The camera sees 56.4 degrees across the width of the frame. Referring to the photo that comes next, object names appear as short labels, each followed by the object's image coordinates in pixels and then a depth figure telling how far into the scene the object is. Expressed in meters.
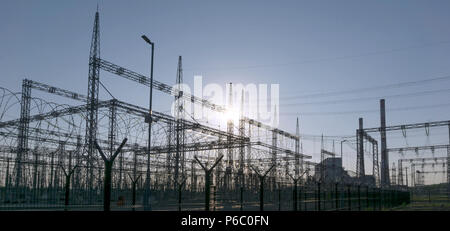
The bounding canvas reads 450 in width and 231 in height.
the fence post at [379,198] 29.44
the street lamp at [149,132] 17.47
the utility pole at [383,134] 49.70
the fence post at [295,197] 16.33
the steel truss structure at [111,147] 17.31
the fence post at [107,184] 9.70
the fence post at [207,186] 12.45
